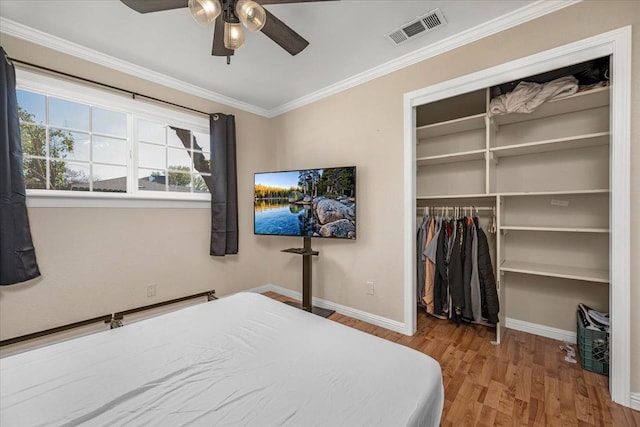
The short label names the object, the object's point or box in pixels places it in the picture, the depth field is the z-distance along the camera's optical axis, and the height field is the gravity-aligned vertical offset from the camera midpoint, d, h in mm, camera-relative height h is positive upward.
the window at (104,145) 2133 +622
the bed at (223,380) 851 -637
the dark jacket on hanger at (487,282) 2271 -631
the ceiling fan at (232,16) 1270 +1016
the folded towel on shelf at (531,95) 1975 +883
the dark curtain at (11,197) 1871 +108
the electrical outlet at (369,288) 2721 -788
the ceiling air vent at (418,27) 1880 +1355
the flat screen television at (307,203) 2615 +83
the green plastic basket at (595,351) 1843 -986
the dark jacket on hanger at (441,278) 2629 -674
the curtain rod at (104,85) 2014 +1111
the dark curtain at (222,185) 3037 +296
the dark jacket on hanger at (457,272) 2506 -580
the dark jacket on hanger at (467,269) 2469 -542
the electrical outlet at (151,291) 2623 -776
